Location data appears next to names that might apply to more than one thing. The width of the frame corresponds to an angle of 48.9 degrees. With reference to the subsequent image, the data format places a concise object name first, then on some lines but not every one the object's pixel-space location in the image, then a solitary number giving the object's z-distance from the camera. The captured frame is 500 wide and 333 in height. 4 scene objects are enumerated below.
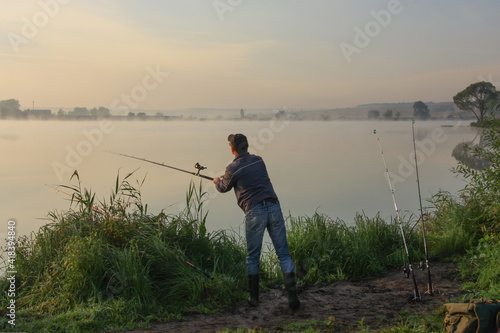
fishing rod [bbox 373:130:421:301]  7.04
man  7.03
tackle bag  5.10
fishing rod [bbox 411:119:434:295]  7.25
